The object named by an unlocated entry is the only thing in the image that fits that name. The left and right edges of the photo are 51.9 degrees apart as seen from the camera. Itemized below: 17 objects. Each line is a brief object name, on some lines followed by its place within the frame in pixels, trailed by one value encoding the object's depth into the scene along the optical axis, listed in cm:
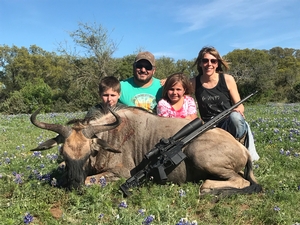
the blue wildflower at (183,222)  273
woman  596
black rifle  413
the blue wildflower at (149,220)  284
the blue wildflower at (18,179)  420
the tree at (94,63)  3356
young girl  570
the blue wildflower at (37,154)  577
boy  566
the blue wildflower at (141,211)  319
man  636
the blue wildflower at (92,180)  415
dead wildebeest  409
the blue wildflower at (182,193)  379
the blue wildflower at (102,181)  406
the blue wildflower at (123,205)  338
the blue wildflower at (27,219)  304
